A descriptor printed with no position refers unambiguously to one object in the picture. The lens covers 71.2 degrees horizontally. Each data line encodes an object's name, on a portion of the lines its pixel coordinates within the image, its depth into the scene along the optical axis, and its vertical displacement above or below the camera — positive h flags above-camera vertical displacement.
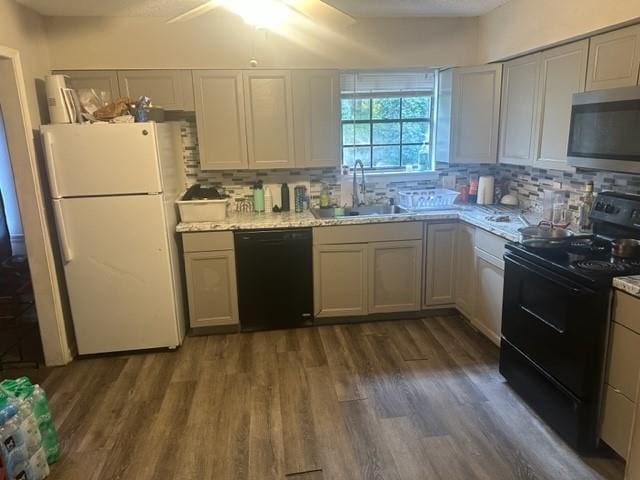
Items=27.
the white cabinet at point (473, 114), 3.50 +0.18
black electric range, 2.02 -0.90
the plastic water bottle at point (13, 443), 1.87 -1.22
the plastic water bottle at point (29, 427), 1.96 -1.21
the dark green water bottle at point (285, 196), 3.85 -0.46
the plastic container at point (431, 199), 3.71 -0.50
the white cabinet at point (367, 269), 3.48 -1.01
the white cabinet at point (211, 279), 3.34 -1.01
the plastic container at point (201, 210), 3.36 -0.49
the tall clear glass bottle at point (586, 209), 2.80 -0.47
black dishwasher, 3.38 -1.03
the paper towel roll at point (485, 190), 3.80 -0.44
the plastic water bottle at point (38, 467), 1.98 -1.41
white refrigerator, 2.86 -0.56
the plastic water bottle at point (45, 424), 2.09 -1.29
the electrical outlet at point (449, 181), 4.06 -0.39
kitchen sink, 3.82 -0.61
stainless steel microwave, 2.19 +0.02
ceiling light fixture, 2.02 +0.61
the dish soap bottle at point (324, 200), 3.92 -0.51
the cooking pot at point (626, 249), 2.14 -0.55
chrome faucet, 3.95 -0.43
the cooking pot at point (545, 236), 2.44 -0.56
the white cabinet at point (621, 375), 1.87 -1.02
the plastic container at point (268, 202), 3.83 -0.50
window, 3.94 +0.15
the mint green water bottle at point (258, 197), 3.81 -0.46
